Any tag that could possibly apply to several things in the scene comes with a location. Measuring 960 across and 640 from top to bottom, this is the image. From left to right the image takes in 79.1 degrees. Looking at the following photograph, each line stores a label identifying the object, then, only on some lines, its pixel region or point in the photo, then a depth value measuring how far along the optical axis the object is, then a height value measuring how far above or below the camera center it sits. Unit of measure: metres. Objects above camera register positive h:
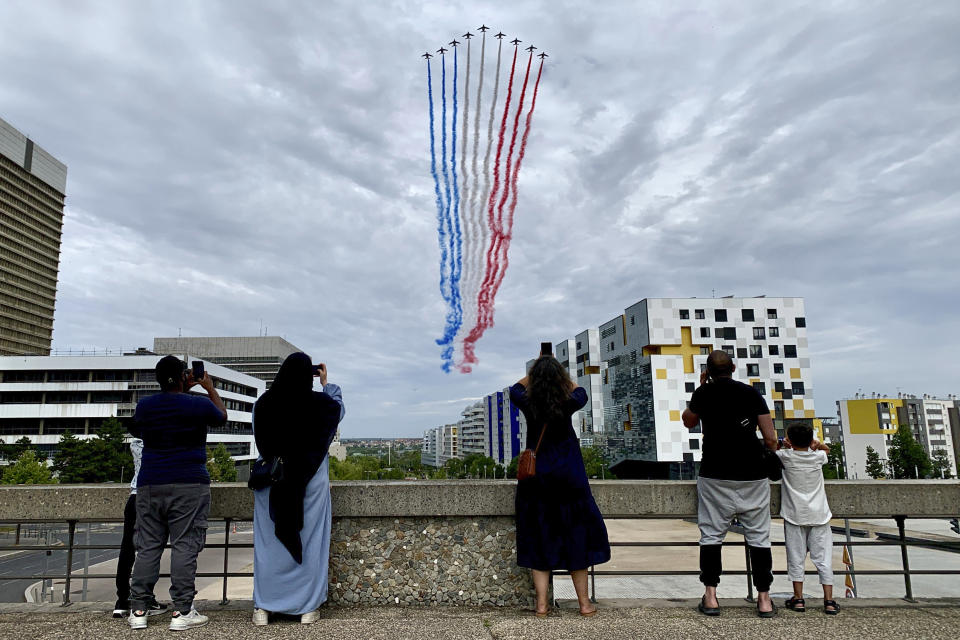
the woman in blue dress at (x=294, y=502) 3.95 -0.53
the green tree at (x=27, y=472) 46.82 -3.64
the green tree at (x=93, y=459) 50.66 -2.81
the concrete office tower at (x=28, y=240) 101.06 +33.75
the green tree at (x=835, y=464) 78.56 -6.46
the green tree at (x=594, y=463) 66.88 -5.03
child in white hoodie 4.21 -0.67
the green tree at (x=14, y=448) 57.59 -2.04
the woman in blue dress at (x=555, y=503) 4.06 -0.58
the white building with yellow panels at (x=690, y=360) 61.59 +6.15
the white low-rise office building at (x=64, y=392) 62.56 +3.73
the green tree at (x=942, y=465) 80.81 -7.29
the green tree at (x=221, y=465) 59.25 -4.17
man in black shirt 4.14 -0.42
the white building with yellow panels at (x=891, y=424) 86.19 -1.55
